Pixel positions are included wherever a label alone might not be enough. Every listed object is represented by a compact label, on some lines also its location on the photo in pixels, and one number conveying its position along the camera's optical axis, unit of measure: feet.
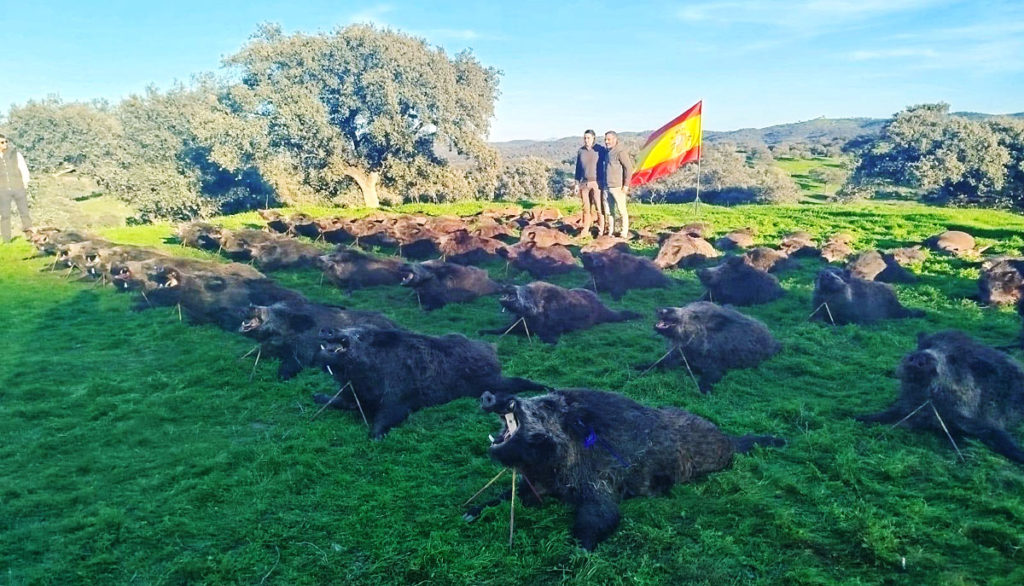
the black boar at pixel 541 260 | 43.93
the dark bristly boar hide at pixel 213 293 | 33.42
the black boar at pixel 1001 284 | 33.53
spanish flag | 63.41
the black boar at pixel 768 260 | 42.47
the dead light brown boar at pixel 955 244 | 47.03
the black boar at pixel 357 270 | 41.42
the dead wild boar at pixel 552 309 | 30.40
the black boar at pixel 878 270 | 39.75
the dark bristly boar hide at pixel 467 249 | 48.26
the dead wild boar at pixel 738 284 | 36.24
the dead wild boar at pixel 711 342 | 25.36
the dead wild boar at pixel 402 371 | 21.42
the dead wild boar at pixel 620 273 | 39.55
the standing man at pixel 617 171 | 50.83
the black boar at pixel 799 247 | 48.44
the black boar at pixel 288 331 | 26.27
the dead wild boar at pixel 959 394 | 19.08
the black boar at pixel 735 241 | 51.96
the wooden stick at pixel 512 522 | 13.64
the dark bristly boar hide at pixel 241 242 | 51.90
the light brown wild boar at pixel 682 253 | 45.21
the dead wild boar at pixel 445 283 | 36.70
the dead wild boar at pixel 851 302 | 31.78
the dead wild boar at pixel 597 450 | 14.25
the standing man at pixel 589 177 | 52.65
